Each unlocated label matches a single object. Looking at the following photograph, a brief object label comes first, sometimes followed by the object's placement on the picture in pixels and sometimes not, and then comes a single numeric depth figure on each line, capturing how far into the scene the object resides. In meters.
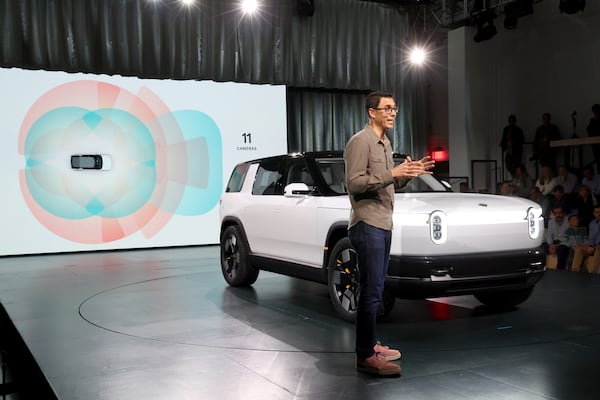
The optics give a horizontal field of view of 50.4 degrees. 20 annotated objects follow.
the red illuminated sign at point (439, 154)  17.19
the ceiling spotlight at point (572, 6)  11.44
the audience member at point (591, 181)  10.79
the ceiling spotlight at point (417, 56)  14.52
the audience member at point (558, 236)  8.00
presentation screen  10.88
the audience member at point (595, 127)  11.68
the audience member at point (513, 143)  13.63
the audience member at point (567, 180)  10.59
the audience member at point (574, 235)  7.81
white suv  4.49
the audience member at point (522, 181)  12.06
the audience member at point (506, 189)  10.07
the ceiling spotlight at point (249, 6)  12.87
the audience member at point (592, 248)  7.49
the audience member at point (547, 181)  10.52
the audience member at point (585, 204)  8.88
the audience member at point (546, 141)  12.70
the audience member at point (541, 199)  9.52
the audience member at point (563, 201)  9.30
